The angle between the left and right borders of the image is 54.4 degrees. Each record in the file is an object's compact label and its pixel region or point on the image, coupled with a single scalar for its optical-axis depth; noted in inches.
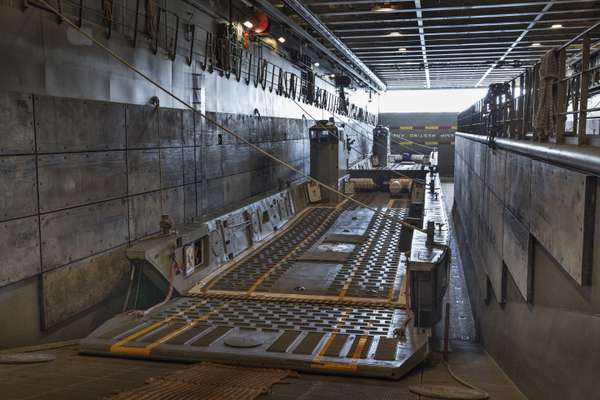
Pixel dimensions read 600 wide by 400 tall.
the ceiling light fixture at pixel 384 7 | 574.9
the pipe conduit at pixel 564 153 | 154.3
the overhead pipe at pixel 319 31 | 500.2
